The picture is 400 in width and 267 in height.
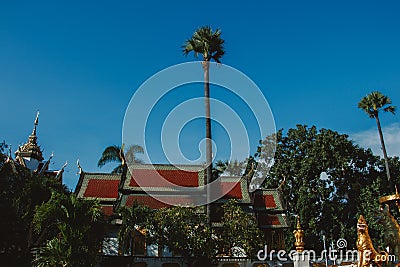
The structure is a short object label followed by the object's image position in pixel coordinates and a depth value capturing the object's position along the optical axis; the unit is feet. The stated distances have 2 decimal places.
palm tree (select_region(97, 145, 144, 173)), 118.32
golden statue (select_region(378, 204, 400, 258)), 61.46
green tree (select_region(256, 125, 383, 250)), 113.50
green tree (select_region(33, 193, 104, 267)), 56.13
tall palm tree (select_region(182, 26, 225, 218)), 86.99
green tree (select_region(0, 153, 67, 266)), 66.33
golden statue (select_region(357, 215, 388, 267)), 53.26
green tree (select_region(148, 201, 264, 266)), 66.18
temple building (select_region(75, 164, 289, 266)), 89.53
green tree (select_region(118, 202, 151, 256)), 66.44
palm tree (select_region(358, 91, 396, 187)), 116.06
